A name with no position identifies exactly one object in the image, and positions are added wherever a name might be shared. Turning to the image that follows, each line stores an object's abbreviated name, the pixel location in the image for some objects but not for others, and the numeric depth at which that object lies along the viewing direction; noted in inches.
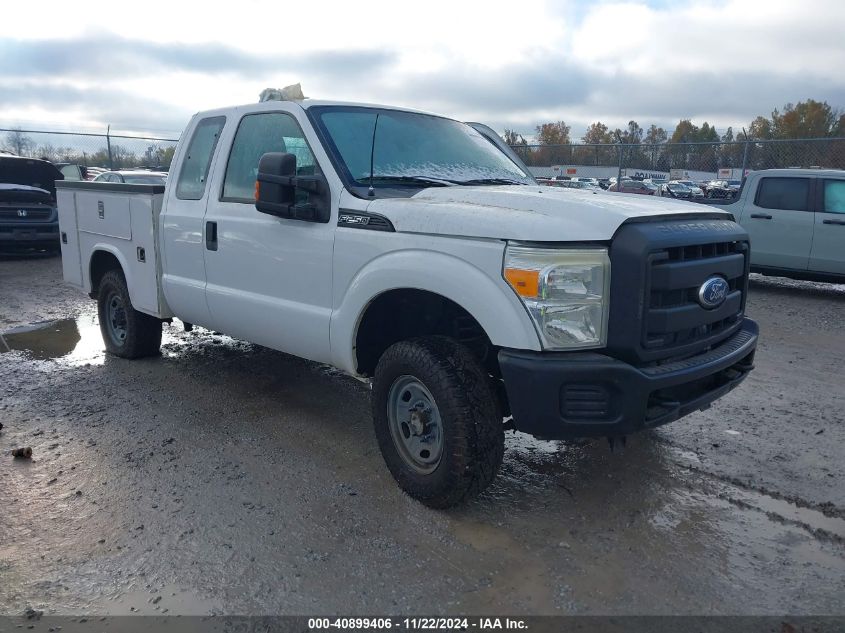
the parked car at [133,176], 473.1
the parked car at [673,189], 1036.5
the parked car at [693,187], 1186.5
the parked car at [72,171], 587.2
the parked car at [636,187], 918.9
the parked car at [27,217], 456.1
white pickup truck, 113.7
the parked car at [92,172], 736.6
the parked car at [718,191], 604.8
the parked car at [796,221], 366.6
